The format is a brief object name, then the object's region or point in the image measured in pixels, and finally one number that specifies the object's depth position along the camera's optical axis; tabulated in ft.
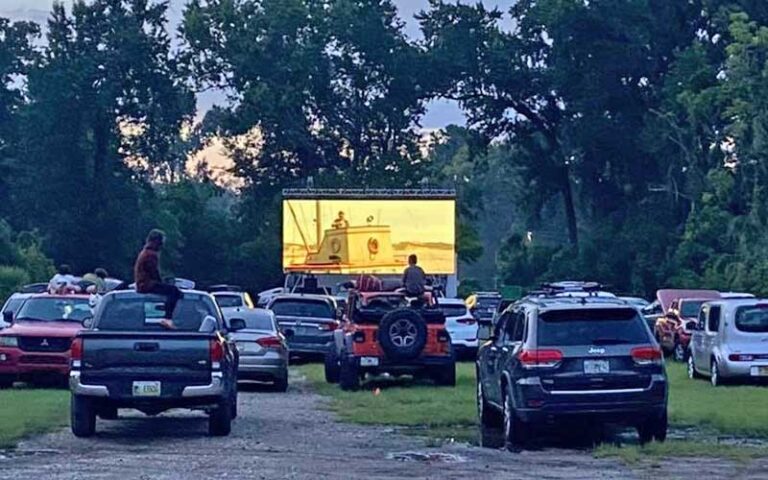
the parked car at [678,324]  128.16
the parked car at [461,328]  128.67
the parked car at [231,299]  135.53
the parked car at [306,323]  124.26
